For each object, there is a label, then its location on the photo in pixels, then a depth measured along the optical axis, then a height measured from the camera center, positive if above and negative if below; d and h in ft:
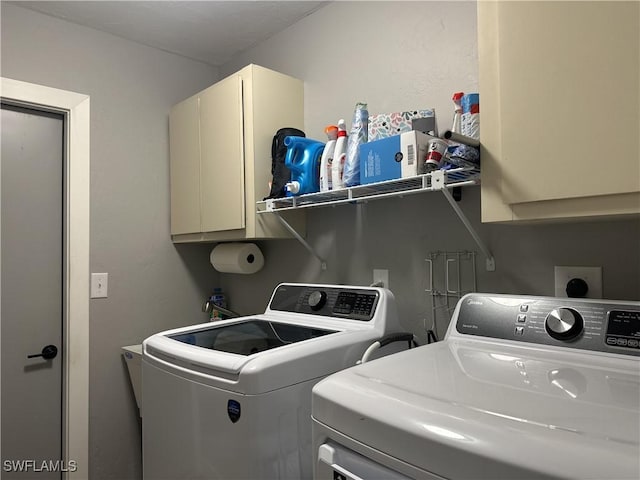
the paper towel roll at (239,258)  7.27 -0.06
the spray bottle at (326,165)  5.45 +1.14
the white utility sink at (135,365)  7.03 -1.85
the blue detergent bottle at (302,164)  5.75 +1.24
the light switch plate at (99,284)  7.24 -0.47
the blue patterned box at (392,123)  4.71 +1.47
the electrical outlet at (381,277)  5.76 -0.35
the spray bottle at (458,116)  4.18 +1.35
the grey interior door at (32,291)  6.65 -0.53
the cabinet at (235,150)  6.45 +1.70
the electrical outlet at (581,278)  3.96 -0.28
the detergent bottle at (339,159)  5.24 +1.18
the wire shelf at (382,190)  4.00 +0.71
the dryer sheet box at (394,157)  4.25 +1.01
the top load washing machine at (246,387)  3.40 -1.16
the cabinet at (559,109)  2.90 +1.05
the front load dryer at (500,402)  1.94 -0.87
